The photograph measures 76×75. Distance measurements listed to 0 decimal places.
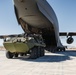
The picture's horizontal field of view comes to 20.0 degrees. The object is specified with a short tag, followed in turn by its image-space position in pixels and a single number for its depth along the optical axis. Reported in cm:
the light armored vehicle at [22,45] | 1659
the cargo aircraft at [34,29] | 1698
